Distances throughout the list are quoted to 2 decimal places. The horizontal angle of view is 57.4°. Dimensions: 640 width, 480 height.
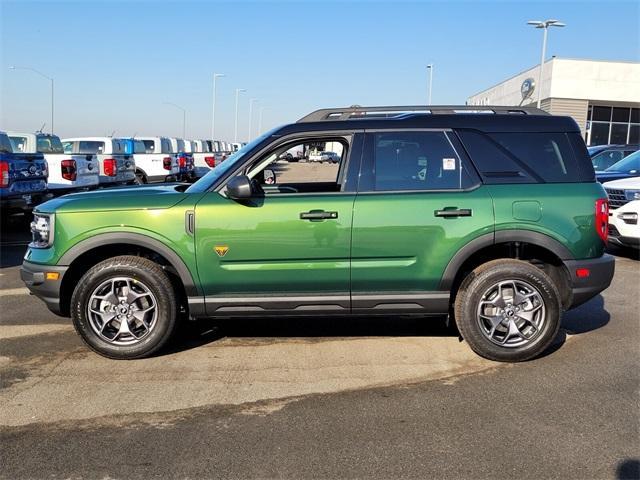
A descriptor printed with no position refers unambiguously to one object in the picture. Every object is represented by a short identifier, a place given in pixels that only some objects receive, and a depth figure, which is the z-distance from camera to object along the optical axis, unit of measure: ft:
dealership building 115.75
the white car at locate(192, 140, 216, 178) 80.83
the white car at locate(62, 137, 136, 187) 50.60
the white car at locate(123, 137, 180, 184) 67.15
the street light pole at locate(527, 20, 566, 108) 107.65
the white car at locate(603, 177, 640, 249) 27.89
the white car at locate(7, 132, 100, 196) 43.09
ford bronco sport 14.96
